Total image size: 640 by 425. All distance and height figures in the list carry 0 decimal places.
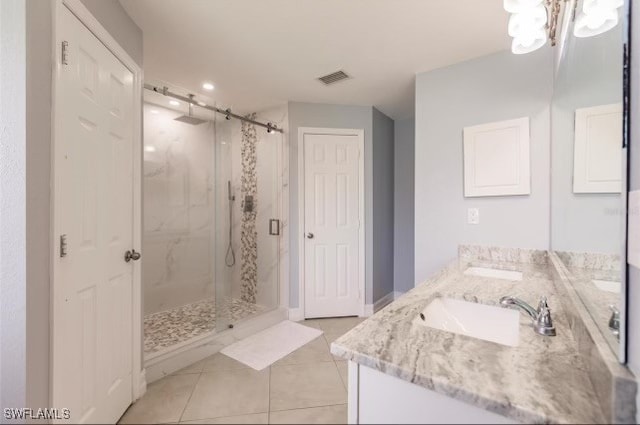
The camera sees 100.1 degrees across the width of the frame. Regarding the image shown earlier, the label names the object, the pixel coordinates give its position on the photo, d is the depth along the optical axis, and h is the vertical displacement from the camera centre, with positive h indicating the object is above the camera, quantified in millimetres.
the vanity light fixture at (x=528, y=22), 1058 +772
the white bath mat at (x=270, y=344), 1694 -995
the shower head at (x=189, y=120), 2535 +866
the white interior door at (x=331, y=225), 2678 -143
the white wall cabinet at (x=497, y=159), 1652 +343
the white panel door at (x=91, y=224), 841 -53
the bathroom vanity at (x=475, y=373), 452 -326
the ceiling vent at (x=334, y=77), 2079 +1067
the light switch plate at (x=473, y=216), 1811 -28
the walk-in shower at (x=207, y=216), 2500 -57
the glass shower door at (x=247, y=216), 2602 -56
